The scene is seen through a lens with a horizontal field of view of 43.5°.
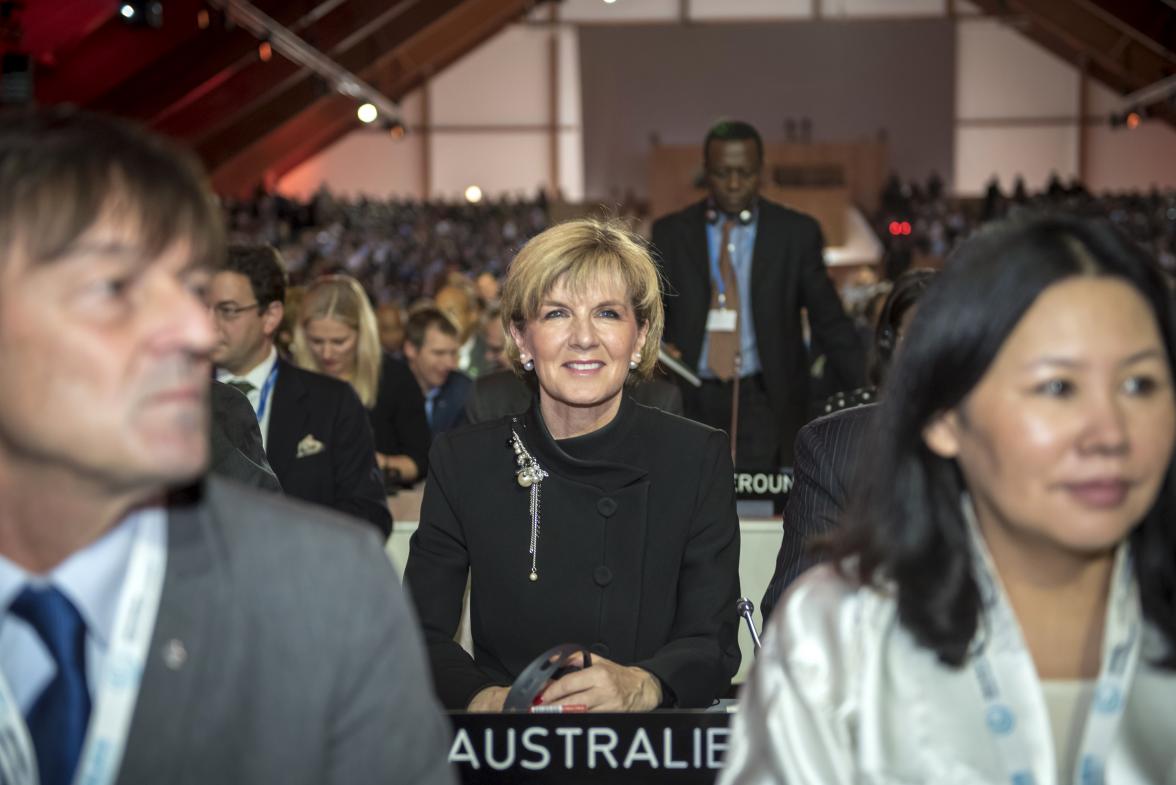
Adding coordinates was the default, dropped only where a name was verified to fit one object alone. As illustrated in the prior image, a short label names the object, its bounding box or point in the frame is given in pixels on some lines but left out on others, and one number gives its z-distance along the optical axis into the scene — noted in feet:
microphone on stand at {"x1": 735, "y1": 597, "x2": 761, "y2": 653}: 7.68
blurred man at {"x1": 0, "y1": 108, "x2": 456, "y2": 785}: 4.04
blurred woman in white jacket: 4.74
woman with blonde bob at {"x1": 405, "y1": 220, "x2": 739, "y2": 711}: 8.84
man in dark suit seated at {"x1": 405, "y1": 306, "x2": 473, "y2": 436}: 21.84
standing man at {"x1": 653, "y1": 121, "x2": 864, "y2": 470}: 16.80
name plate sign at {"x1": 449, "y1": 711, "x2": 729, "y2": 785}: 6.22
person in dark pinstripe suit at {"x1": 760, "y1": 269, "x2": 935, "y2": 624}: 8.17
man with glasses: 13.24
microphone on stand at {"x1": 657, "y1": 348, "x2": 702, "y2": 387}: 15.12
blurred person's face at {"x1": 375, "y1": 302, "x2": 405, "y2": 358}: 27.04
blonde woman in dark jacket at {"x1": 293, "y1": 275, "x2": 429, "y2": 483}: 17.81
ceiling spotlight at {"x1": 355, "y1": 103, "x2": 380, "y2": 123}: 58.90
